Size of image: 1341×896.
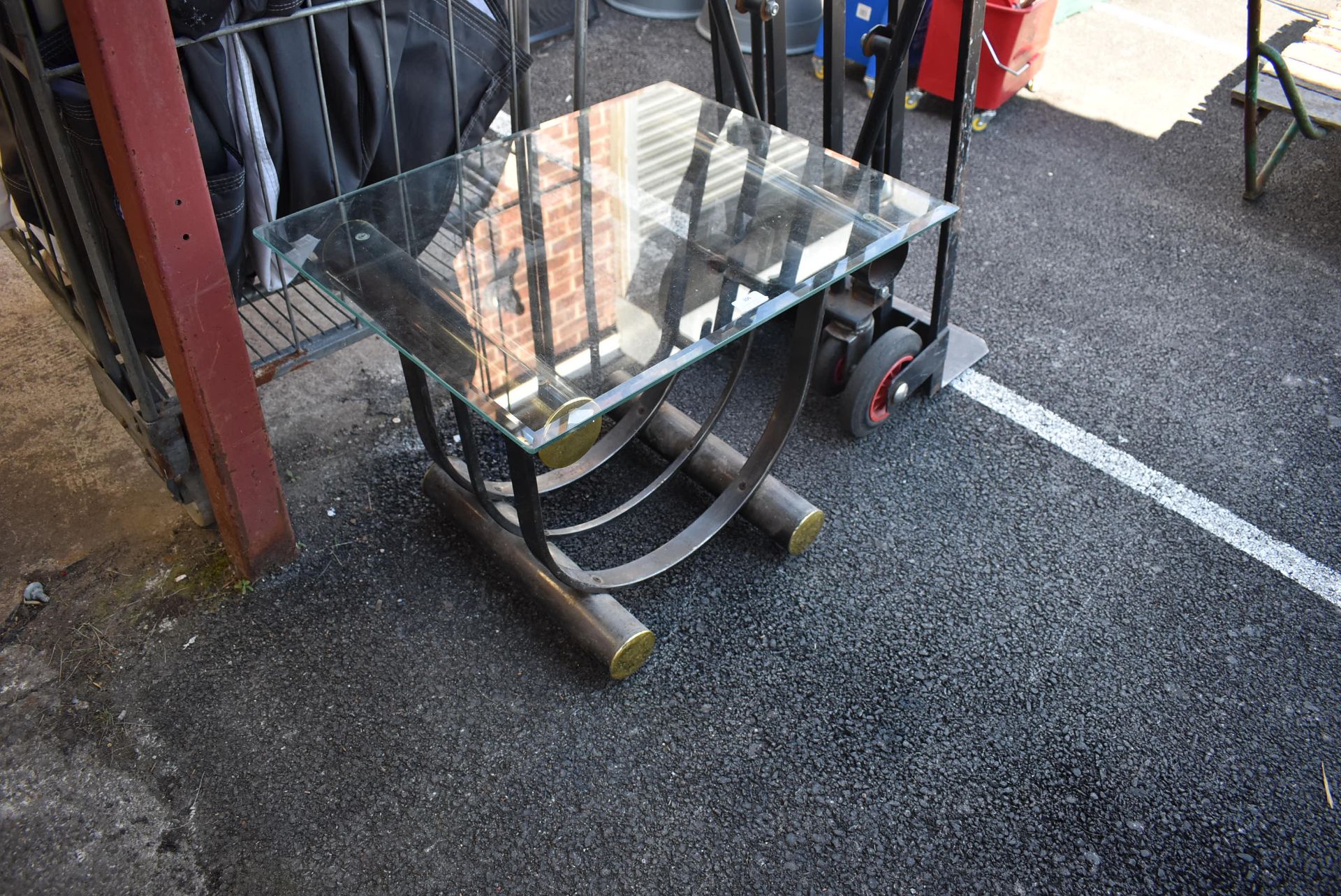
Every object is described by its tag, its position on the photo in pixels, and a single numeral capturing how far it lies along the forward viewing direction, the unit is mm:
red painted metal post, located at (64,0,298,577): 1524
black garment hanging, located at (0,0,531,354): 1707
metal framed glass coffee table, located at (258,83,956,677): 1562
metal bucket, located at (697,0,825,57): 4586
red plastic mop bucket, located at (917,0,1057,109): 3912
